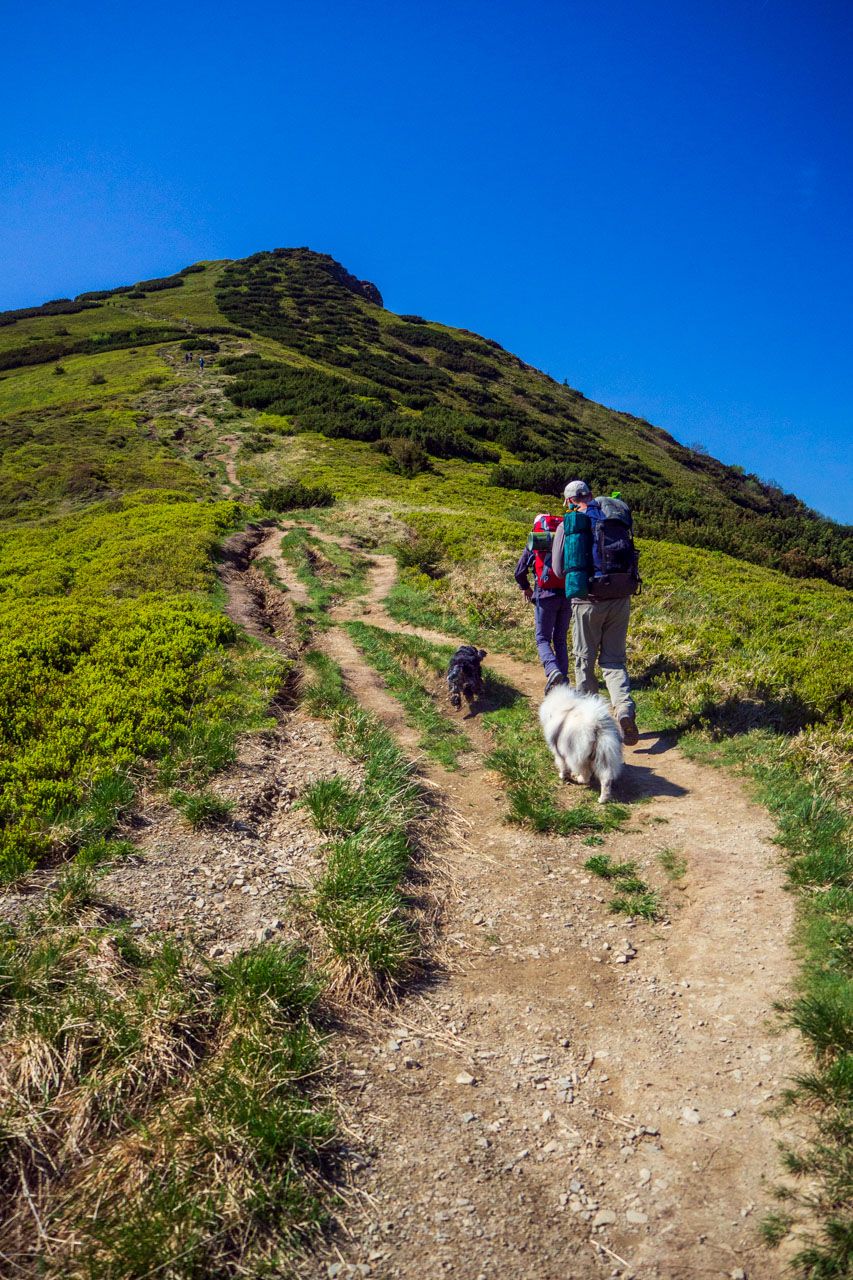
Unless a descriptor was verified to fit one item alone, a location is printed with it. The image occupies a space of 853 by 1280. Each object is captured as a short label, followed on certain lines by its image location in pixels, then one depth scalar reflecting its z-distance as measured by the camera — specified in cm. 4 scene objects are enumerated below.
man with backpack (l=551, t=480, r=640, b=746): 664
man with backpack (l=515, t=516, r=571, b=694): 759
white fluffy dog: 609
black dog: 830
